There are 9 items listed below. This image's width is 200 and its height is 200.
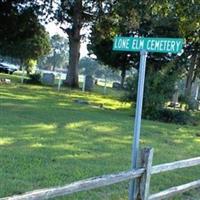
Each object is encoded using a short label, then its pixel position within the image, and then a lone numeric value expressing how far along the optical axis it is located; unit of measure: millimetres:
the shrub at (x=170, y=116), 21306
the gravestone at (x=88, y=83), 40591
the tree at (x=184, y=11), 18516
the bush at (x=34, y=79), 39144
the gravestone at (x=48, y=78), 41694
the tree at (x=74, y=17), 39781
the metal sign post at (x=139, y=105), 6301
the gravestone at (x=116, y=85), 61275
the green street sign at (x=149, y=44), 6090
